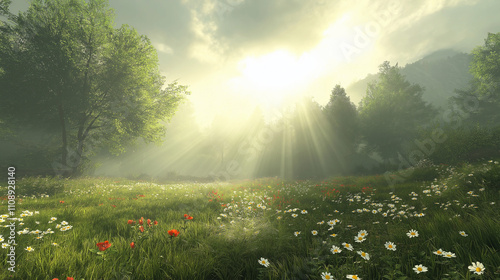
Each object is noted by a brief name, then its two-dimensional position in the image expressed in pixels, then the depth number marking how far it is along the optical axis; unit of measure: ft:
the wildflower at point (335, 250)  8.18
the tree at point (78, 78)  45.96
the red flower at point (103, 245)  6.69
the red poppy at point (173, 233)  8.46
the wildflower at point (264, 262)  7.69
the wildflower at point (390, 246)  7.61
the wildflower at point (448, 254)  6.06
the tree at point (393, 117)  85.25
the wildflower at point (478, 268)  5.27
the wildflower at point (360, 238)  9.09
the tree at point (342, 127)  80.43
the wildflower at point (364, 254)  6.95
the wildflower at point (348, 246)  7.94
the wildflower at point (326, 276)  6.41
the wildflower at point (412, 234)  8.83
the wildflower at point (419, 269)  6.08
